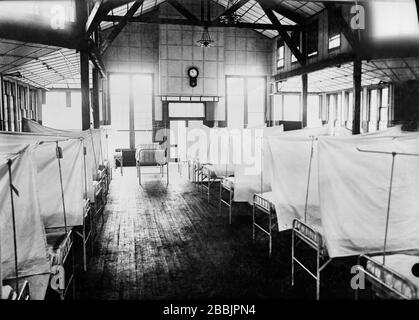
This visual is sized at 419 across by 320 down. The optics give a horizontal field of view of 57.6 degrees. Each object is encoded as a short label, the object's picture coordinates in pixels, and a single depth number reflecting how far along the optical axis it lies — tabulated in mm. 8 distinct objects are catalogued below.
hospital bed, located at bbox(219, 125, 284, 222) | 5359
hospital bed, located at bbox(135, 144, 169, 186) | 9109
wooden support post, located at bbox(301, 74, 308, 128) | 11359
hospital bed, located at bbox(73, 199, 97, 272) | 3975
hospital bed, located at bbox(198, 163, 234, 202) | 6973
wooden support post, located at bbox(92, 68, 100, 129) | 9969
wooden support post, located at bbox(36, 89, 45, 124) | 12648
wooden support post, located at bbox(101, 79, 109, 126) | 12927
